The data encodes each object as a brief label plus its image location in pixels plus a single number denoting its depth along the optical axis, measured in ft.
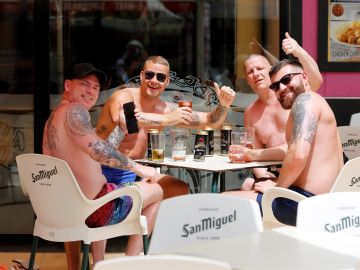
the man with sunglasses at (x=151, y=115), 16.20
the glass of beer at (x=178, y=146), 15.57
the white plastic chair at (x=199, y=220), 9.95
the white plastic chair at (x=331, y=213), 9.83
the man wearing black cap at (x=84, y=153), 13.85
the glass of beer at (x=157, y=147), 15.51
